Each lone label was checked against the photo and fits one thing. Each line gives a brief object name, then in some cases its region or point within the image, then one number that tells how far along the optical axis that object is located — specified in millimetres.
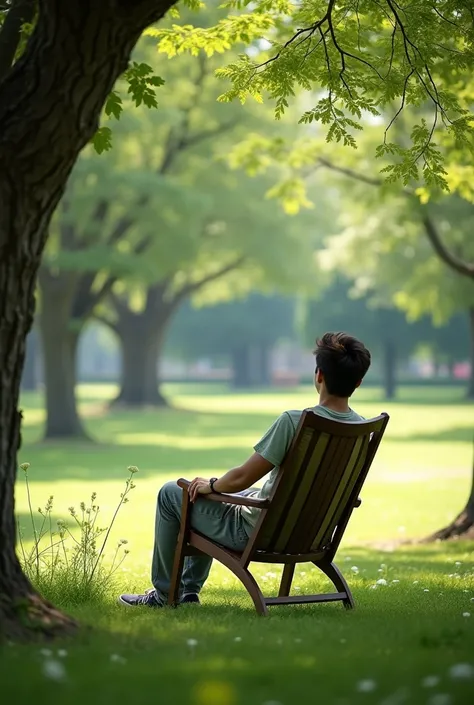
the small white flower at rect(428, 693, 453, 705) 7199
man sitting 11570
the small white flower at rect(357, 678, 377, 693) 7625
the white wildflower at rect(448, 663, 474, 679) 7926
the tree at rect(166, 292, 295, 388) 158750
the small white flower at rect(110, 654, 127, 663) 8562
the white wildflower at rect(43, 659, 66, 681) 7773
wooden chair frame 11469
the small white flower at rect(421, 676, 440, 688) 7709
